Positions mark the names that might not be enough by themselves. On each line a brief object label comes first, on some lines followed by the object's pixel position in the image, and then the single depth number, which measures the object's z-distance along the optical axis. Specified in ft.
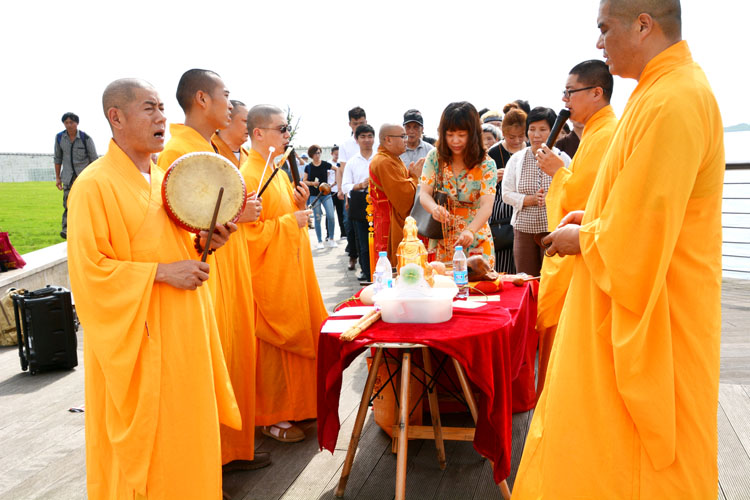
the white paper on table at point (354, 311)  10.76
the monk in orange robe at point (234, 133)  13.06
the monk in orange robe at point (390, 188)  18.10
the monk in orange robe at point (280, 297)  12.92
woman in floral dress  14.15
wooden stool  9.24
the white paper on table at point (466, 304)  10.79
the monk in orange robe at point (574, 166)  10.58
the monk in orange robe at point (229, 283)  11.28
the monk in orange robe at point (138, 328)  7.74
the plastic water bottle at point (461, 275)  11.86
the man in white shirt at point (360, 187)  26.91
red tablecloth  8.96
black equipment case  17.99
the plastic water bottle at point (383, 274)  11.18
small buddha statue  11.29
